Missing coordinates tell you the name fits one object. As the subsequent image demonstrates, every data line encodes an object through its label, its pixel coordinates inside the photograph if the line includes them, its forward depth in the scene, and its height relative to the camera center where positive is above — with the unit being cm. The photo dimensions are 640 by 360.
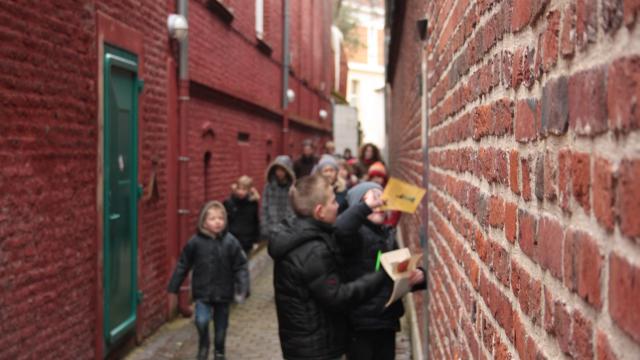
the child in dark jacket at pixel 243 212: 1088 -75
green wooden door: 770 -40
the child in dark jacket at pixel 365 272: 533 -74
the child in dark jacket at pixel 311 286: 470 -70
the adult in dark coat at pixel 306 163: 1597 -27
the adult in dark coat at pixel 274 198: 1126 -61
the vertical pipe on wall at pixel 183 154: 1046 -8
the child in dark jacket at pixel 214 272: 791 -105
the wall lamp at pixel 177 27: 994 +127
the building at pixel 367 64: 5700 +521
